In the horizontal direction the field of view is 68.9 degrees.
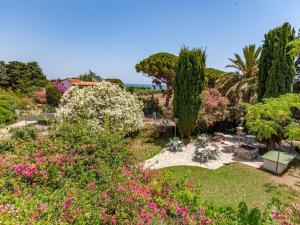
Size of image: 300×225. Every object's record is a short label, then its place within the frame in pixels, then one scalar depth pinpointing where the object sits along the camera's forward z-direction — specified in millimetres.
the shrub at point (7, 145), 9569
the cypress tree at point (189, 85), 17516
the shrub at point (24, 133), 12112
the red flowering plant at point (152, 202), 5288
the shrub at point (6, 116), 23212
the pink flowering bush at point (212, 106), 18688
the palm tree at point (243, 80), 21578
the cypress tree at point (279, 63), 16328
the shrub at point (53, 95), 31047
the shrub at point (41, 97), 33188
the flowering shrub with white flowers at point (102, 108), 14859
